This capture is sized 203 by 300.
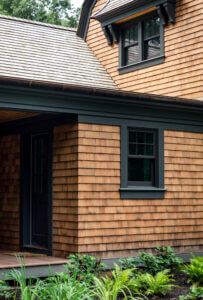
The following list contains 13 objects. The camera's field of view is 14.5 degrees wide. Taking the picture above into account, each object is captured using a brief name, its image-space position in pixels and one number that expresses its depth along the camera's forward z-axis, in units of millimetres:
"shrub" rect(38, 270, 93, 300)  10172
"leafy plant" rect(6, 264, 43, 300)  10072
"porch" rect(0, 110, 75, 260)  16309
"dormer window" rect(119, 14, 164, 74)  21643
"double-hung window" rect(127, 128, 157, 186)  16840
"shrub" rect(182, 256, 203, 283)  14433
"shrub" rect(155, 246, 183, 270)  15837
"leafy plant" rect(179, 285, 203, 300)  12474
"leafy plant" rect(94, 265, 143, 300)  11039
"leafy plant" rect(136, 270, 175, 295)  13146
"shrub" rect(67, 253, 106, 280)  14100
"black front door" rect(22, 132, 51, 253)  17218
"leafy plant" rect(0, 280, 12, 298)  12091
